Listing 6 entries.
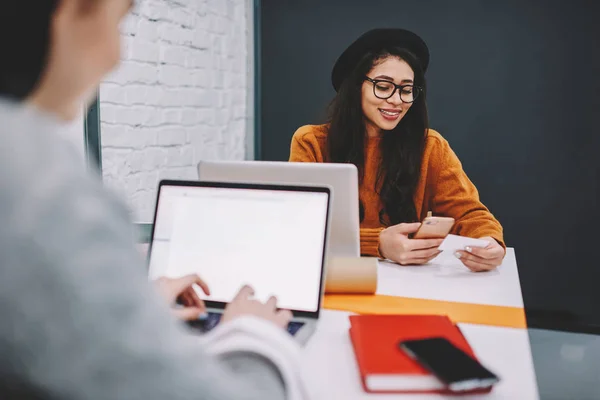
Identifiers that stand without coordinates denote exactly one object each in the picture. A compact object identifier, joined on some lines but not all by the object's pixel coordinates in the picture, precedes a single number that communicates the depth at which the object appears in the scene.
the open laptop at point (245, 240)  0.92
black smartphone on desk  0.65
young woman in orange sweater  1.79
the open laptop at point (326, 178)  1.12
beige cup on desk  1.08
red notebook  0.69
